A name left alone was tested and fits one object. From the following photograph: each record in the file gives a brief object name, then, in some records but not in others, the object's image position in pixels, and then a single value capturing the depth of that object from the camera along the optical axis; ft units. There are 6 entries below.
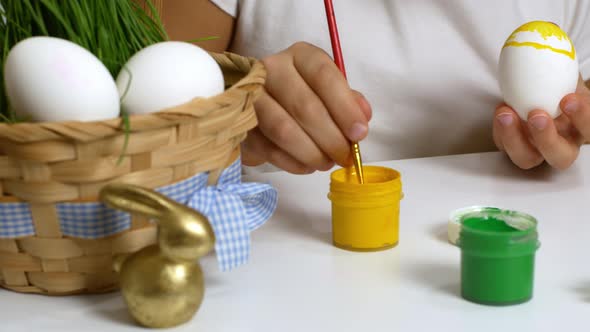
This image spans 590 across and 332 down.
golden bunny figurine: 1.71
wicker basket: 1.73
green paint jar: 1.79
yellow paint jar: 1.98
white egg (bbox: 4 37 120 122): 1.79
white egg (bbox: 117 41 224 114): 1.84
